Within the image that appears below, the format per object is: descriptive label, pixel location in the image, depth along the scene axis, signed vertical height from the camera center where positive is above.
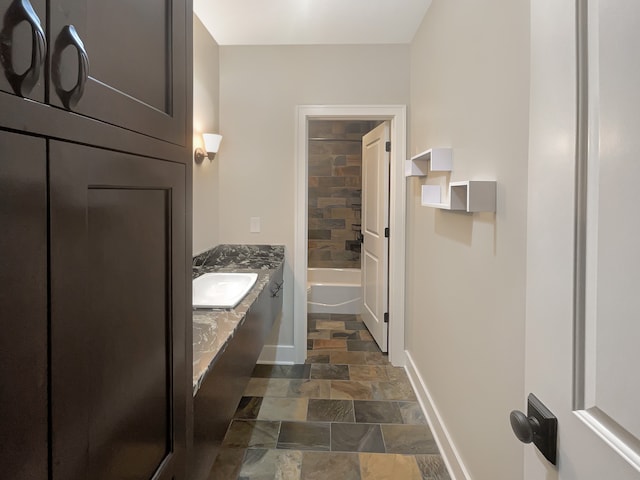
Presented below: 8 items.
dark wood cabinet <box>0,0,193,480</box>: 0.46 -0.02
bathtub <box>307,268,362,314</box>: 4.76 -0.88
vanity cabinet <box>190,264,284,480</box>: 1.18 -0.61
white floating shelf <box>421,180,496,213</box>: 1.50 +0.12
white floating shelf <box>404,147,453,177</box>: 2.03 +0.36
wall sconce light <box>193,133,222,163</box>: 2.73 +0.57
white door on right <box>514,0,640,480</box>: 0.46 -0.01
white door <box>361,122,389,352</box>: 3.38 -0.05
